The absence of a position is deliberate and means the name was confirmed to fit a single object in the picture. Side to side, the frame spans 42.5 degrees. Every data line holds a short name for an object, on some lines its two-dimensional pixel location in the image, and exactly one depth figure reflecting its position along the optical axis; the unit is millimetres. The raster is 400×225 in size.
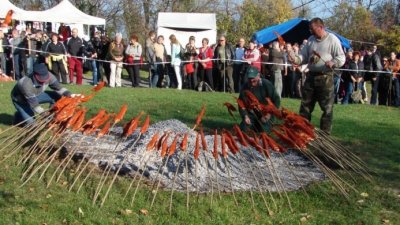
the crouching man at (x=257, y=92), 8727
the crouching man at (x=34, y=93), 8617
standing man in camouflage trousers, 8141
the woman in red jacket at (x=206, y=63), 16781
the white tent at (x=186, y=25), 25094
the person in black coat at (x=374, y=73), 15720
